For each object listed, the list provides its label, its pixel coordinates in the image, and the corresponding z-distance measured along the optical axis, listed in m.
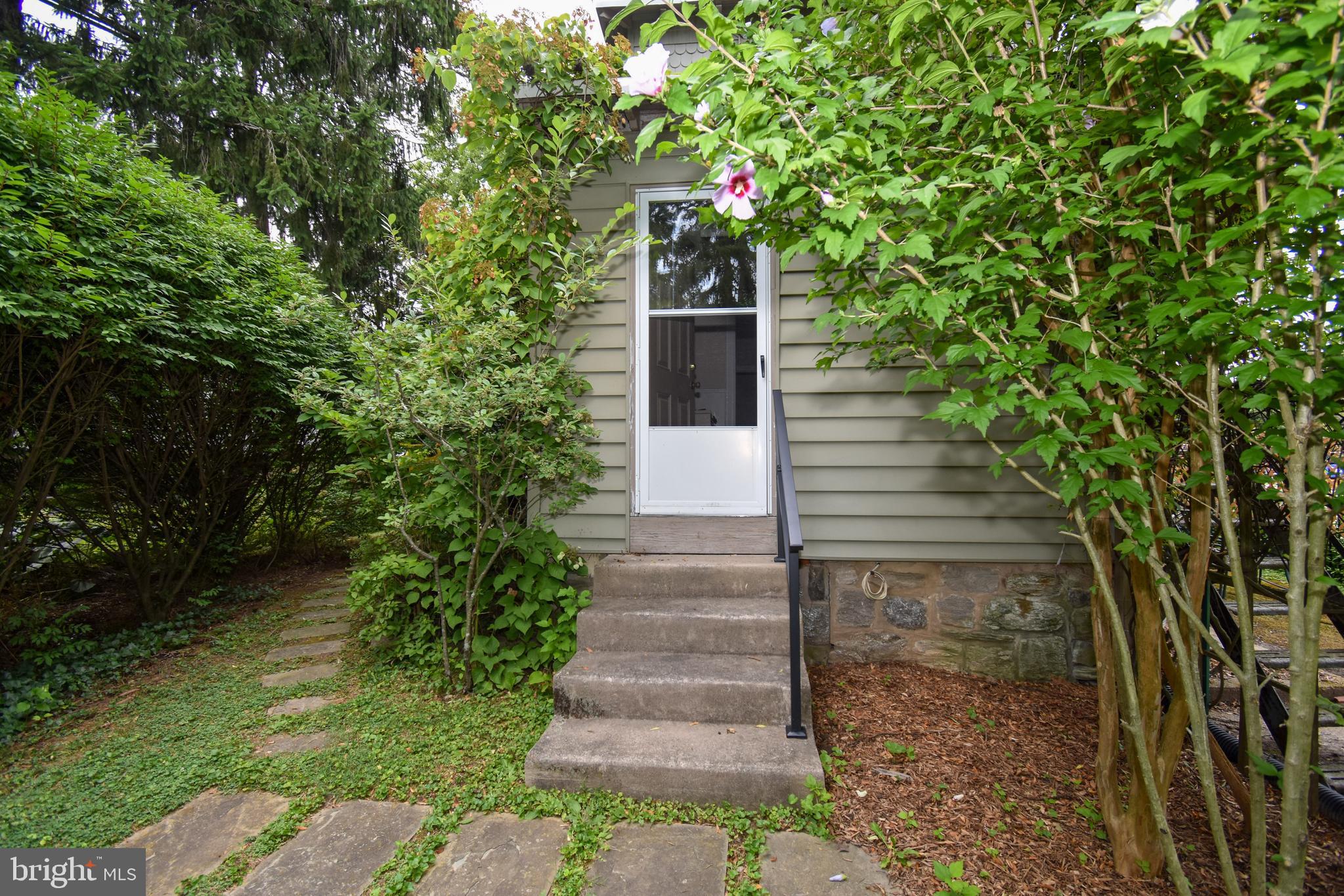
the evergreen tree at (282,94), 6.42
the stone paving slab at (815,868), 1.59
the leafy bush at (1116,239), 1.19
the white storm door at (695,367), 3.21
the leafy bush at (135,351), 2.64
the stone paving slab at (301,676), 3.01
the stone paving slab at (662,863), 1.60
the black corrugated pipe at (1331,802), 1.88
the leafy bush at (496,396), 2.61
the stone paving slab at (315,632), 3.64
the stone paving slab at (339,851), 1.63
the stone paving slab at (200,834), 1.71
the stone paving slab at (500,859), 1.62
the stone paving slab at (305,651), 3.36
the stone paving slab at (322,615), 3.97
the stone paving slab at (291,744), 2.35
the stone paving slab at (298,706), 2.68
